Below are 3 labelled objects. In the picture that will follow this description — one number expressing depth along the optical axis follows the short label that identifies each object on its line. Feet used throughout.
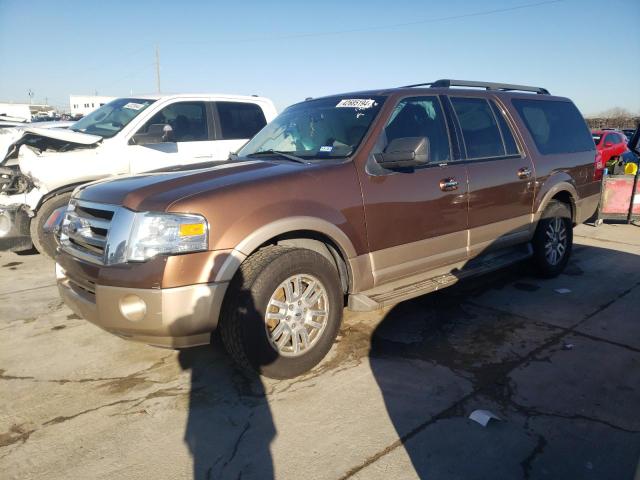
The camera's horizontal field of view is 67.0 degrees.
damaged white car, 18.76
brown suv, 9.09
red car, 45.62
